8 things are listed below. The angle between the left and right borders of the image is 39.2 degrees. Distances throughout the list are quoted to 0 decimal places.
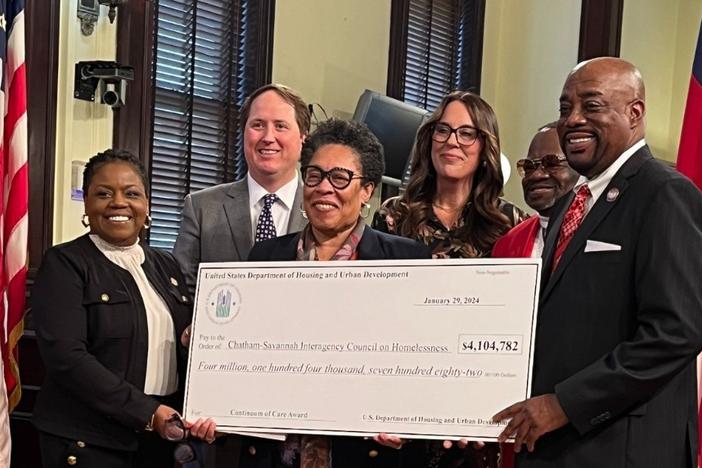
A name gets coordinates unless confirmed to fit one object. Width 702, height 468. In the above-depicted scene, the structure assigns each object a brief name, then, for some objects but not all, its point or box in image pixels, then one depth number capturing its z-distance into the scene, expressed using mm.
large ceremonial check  2164
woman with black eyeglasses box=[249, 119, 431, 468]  2346
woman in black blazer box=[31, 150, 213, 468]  2475
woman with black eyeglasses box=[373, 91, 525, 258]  2867
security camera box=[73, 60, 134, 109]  4254
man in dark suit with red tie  1908
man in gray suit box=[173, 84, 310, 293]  3006
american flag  3125
